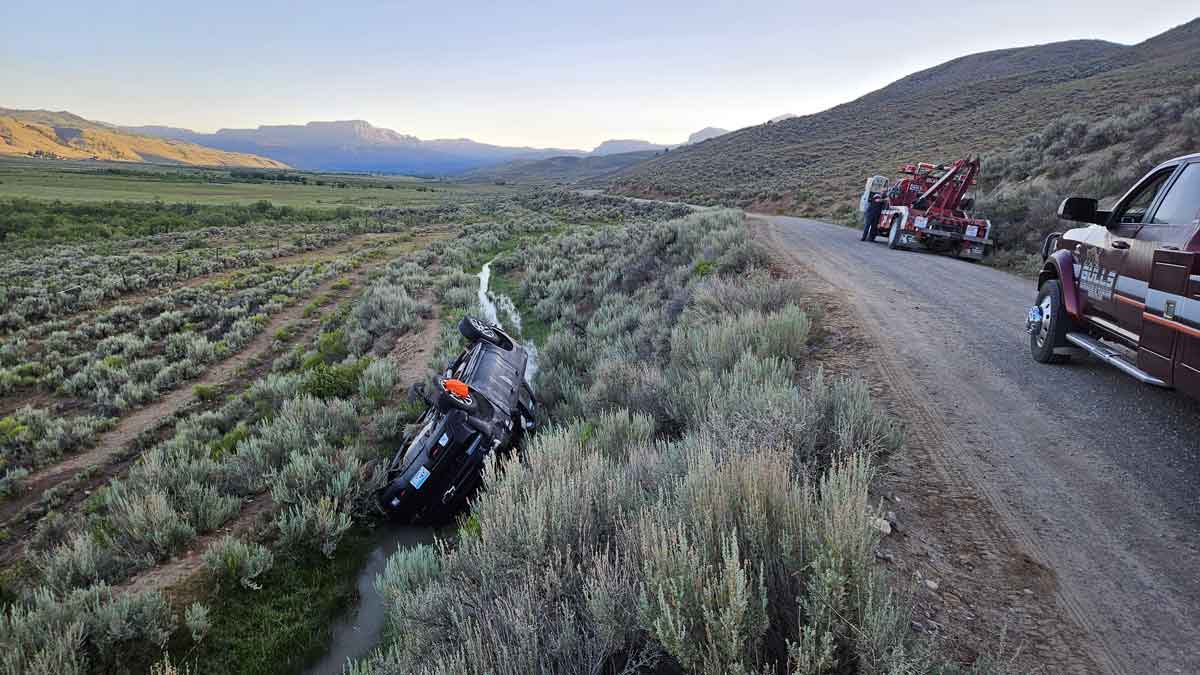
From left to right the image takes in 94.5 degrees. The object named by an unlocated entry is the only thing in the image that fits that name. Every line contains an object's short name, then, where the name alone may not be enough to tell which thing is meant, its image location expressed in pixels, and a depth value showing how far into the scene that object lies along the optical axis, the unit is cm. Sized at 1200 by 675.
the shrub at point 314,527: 561
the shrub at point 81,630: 375
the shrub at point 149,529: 531
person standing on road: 1903
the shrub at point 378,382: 952
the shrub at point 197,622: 441
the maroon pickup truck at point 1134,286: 384
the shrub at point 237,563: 505
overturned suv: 602
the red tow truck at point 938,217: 1592
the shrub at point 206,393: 1075
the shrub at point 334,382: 977
